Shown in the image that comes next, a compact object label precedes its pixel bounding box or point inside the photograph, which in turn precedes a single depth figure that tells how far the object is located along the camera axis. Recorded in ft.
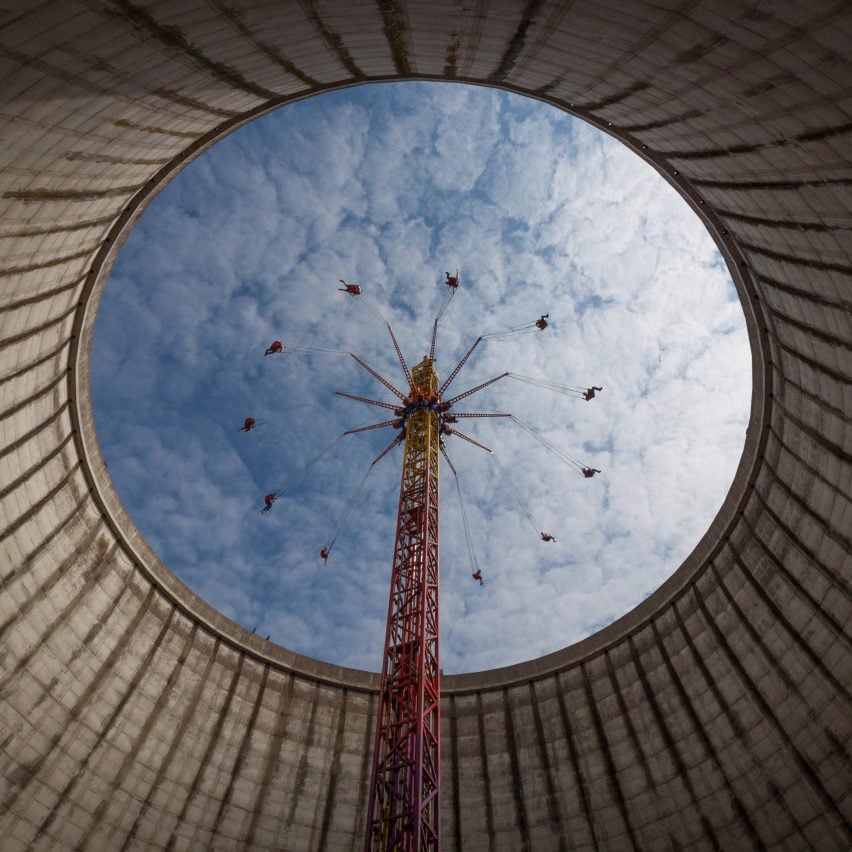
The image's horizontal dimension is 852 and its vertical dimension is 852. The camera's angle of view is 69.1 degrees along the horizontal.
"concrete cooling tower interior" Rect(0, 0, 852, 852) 40.16
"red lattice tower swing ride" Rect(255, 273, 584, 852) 73.26
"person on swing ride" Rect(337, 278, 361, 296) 111.65
